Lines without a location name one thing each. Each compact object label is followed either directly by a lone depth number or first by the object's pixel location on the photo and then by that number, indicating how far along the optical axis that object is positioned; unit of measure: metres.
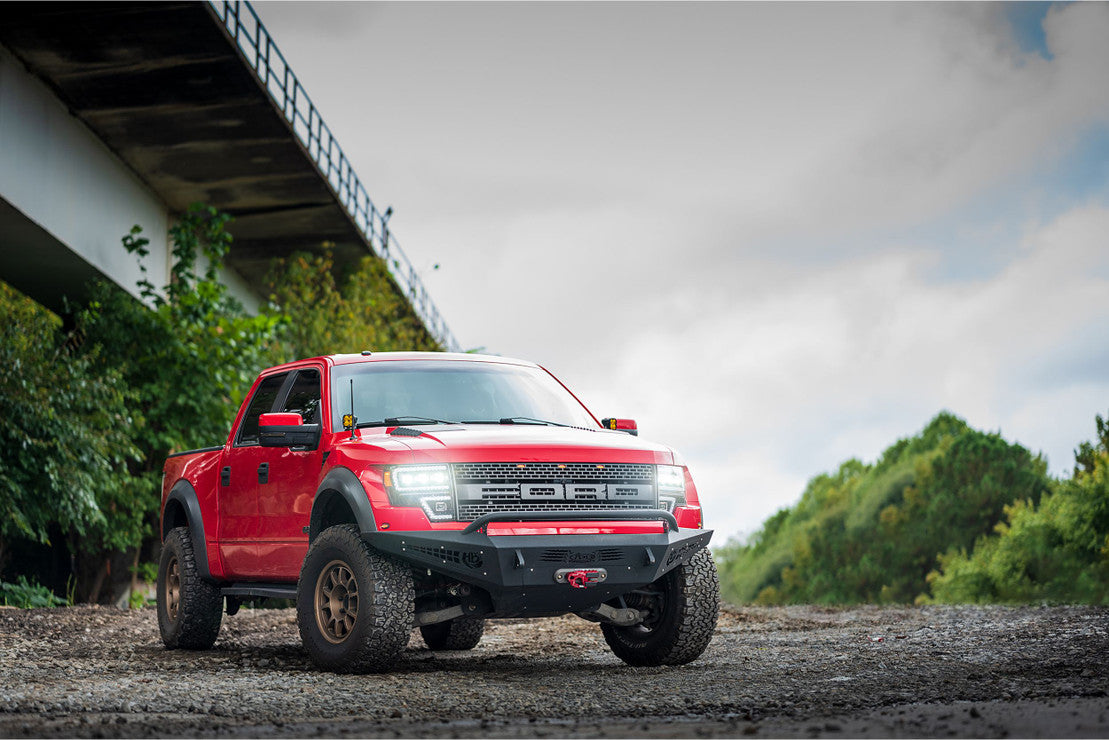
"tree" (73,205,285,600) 20.45
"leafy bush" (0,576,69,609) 17.78
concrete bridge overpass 16.47
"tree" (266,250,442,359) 26.94
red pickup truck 7.66
